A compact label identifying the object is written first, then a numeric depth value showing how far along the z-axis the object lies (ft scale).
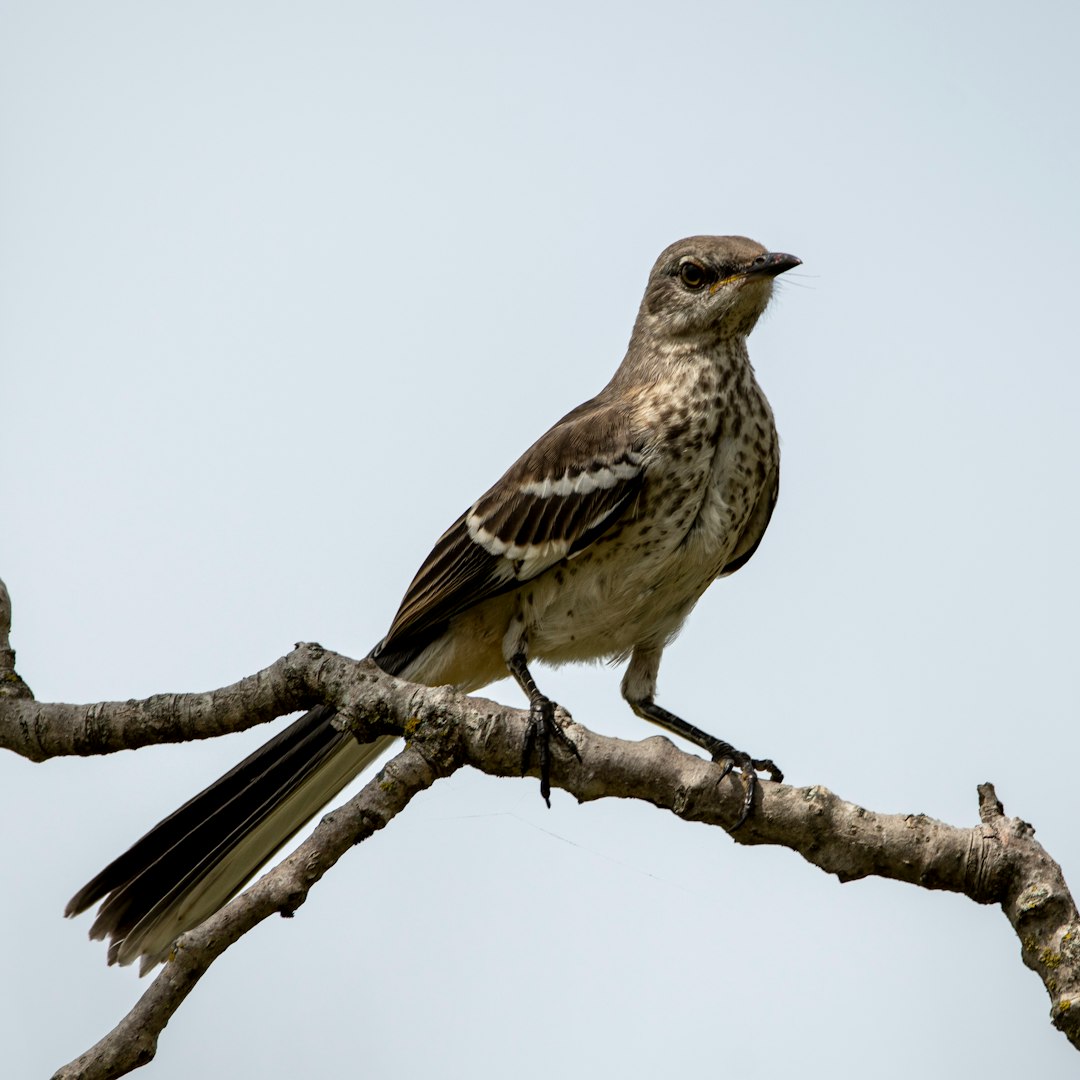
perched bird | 29.35
